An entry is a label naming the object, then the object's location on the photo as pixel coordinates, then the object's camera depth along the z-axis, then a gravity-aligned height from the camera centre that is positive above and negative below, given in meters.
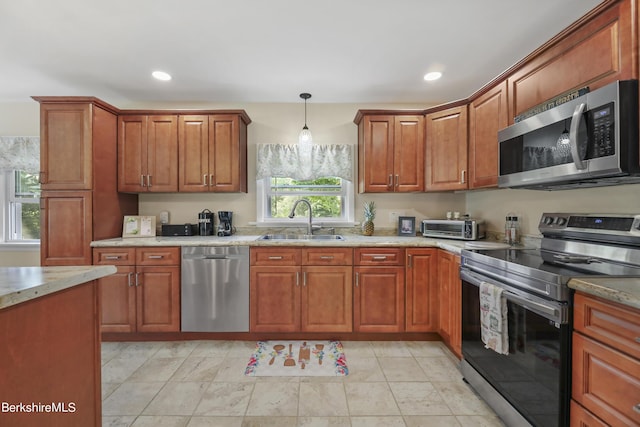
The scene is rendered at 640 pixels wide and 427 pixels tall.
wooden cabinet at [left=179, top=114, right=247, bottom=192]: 2.89 +0.61
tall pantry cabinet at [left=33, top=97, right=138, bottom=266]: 2.54 +0.30
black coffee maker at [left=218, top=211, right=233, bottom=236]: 3.06 -0.11
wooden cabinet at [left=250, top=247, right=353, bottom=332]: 2.57 -0.73
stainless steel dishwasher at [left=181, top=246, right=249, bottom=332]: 2.56 -0.70
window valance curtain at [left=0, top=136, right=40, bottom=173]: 3.11 +0.65
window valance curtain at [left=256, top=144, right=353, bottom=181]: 3.20 +0.58
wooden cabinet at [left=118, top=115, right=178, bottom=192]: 2.89 +0.59
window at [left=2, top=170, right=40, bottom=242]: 3.23 +0.08
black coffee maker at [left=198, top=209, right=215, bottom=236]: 3.08 -0.11
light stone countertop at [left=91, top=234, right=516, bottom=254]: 2.55 -0.27
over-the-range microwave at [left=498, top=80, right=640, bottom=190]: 1.27 +0.36
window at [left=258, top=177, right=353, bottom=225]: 3.31 +0.18
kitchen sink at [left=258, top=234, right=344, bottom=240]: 3.05 -0.26
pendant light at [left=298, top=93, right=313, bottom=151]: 2.89 +0.74
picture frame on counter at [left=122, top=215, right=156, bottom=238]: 2.95 -0.14
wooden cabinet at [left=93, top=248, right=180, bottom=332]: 2.56 -0.71
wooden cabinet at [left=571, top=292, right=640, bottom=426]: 0.99 -0.57
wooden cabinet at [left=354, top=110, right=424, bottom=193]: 2.89 +0.61
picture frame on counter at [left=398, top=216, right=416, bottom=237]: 3.10 -0.14
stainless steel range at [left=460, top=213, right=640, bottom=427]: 1.25 -0.45
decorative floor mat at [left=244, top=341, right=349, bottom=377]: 2.11 -1.18
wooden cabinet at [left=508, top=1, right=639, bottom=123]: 1.31 +0.83
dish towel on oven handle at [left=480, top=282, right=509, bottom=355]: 1.55 -0.60
